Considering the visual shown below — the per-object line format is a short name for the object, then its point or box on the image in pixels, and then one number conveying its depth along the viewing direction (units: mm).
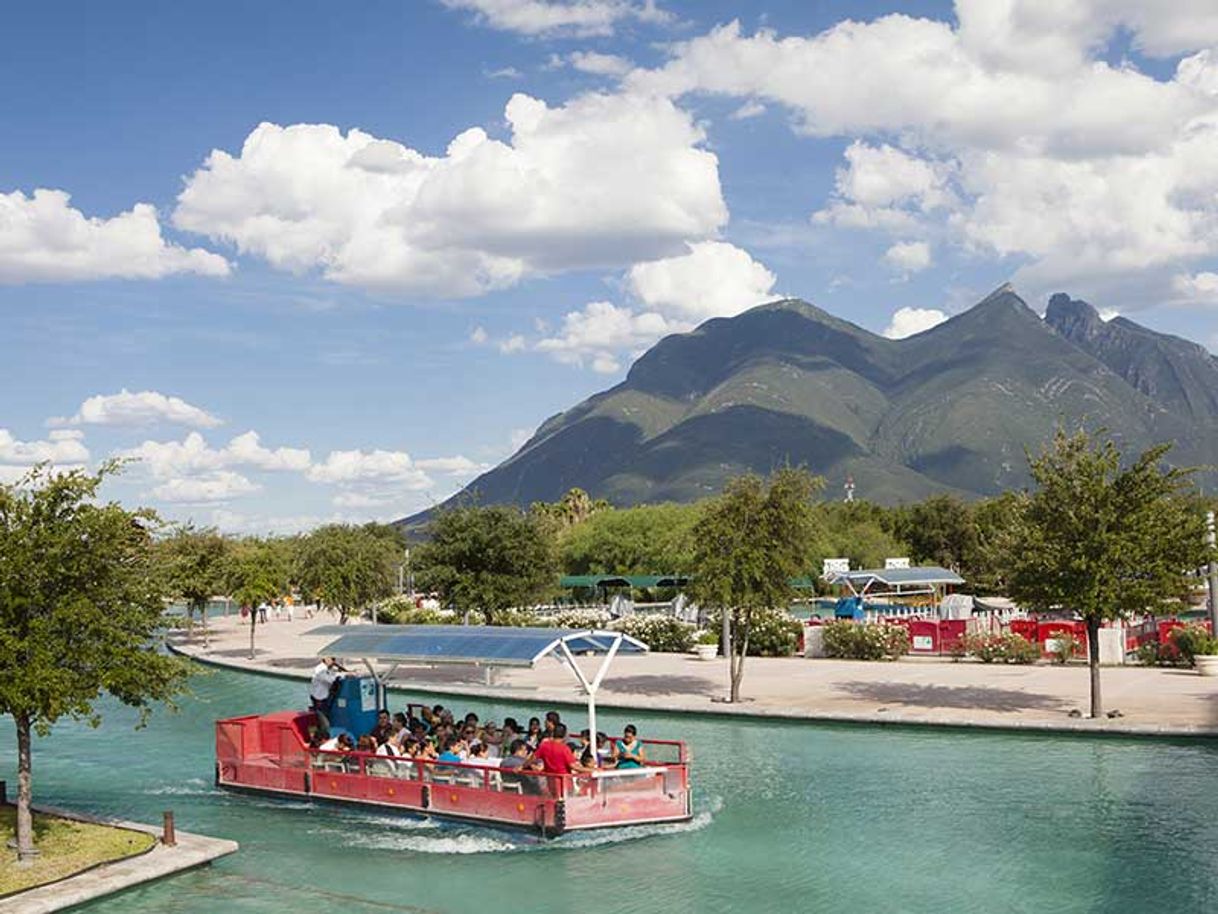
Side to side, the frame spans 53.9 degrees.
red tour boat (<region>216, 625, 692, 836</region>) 19953
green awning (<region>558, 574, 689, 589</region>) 85475
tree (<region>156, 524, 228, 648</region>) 60938
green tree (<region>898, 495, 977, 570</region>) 114625
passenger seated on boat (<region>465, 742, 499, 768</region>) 21825
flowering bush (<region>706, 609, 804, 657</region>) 47469
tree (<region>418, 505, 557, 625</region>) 43375
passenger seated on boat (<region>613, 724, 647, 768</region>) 21172
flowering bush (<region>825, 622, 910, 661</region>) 45000
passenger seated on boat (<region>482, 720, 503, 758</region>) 22859
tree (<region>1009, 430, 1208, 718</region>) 28438
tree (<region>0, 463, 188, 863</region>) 17281
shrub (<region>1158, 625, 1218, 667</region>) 37531
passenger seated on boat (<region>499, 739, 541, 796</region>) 20062
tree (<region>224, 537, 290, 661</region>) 57688
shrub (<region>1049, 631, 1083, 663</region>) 41031
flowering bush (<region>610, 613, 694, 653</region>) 50875
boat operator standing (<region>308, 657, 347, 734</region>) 24844
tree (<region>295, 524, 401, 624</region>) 55594
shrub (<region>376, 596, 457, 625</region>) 61178
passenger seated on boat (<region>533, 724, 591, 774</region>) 20297
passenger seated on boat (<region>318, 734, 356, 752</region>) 23438
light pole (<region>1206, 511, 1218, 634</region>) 36969
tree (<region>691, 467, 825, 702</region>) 32688
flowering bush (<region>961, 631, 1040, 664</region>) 41781
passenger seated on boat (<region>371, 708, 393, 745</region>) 23484
